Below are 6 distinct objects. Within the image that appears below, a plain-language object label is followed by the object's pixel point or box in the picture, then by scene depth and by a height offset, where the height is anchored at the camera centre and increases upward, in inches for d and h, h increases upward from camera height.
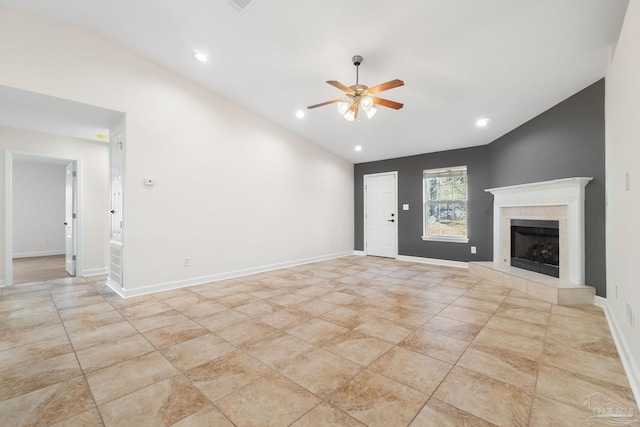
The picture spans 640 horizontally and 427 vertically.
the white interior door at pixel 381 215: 270.1 -1.4
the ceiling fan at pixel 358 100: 119.1 +52.9
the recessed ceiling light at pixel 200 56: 143.1 +85.1
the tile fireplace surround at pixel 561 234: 135.3 -11.0
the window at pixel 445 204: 231.3 +8.3
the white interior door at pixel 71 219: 199.6 -3.4
